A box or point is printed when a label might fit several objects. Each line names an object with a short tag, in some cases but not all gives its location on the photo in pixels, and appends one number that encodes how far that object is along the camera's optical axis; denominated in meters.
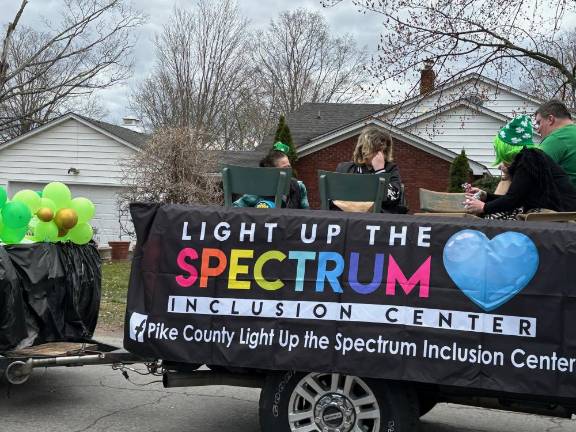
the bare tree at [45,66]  20.20
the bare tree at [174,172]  16.39
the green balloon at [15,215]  5.16
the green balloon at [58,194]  5.64
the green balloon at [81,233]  5.66
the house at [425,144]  19.19
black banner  3.63
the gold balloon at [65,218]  5.52
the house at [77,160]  22.42
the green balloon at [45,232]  5.48
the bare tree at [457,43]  10.88
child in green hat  4.73
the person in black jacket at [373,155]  5.21
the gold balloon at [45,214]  5.43
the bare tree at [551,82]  12.07
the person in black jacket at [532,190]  4.26
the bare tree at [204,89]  29.31
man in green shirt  4.58
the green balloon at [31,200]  5.50
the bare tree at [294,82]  37.56
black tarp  4.97
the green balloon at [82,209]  5.70
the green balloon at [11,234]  5.20
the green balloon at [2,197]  5.43
